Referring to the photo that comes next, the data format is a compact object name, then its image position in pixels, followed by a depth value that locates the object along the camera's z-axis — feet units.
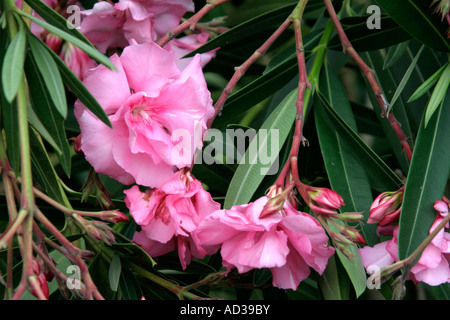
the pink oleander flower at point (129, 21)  1.74
